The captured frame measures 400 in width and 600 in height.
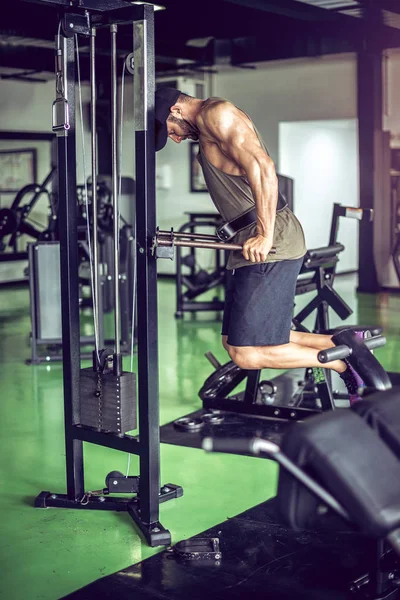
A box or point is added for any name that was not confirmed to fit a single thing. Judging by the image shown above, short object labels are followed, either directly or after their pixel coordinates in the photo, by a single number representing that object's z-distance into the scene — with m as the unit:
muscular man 3.30
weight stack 3.39
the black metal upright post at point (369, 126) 10.12
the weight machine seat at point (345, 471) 1.84
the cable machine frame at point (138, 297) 3.18
